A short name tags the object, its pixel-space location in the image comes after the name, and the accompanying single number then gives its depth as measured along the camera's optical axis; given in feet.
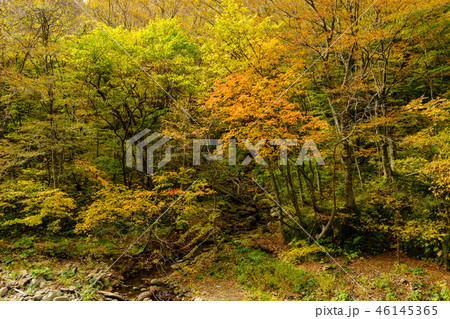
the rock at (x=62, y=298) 17.19
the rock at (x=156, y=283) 22.46
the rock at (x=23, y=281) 18.94
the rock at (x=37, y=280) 19.43
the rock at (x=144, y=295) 19.86
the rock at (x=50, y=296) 17.24
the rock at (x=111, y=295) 19.46
